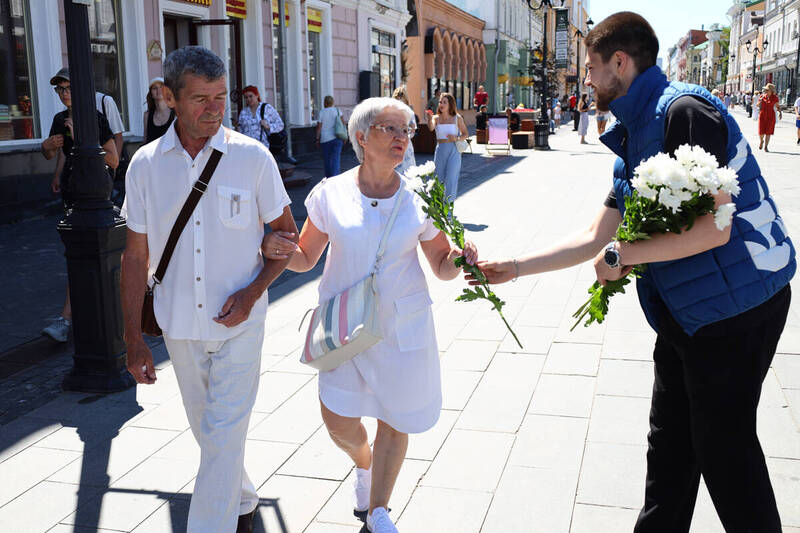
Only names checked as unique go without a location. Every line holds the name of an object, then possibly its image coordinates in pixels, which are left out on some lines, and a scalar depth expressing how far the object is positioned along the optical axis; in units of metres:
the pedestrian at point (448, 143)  11.62
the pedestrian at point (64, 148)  6.05
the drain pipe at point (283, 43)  16.53
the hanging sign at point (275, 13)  18.52
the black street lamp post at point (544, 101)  26.44
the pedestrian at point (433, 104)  29.92
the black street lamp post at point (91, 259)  5.09
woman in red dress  21.66
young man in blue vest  2.41
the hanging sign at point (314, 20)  21.22
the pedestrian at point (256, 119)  13.88
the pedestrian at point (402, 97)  11.86
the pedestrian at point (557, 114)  43.78
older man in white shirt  2.93
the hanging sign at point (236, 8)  17.09
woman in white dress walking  3.07
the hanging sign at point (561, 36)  37.69
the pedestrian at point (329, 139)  14.75
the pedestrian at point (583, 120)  25.62
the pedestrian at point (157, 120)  8.26
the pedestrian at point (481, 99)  33.50
